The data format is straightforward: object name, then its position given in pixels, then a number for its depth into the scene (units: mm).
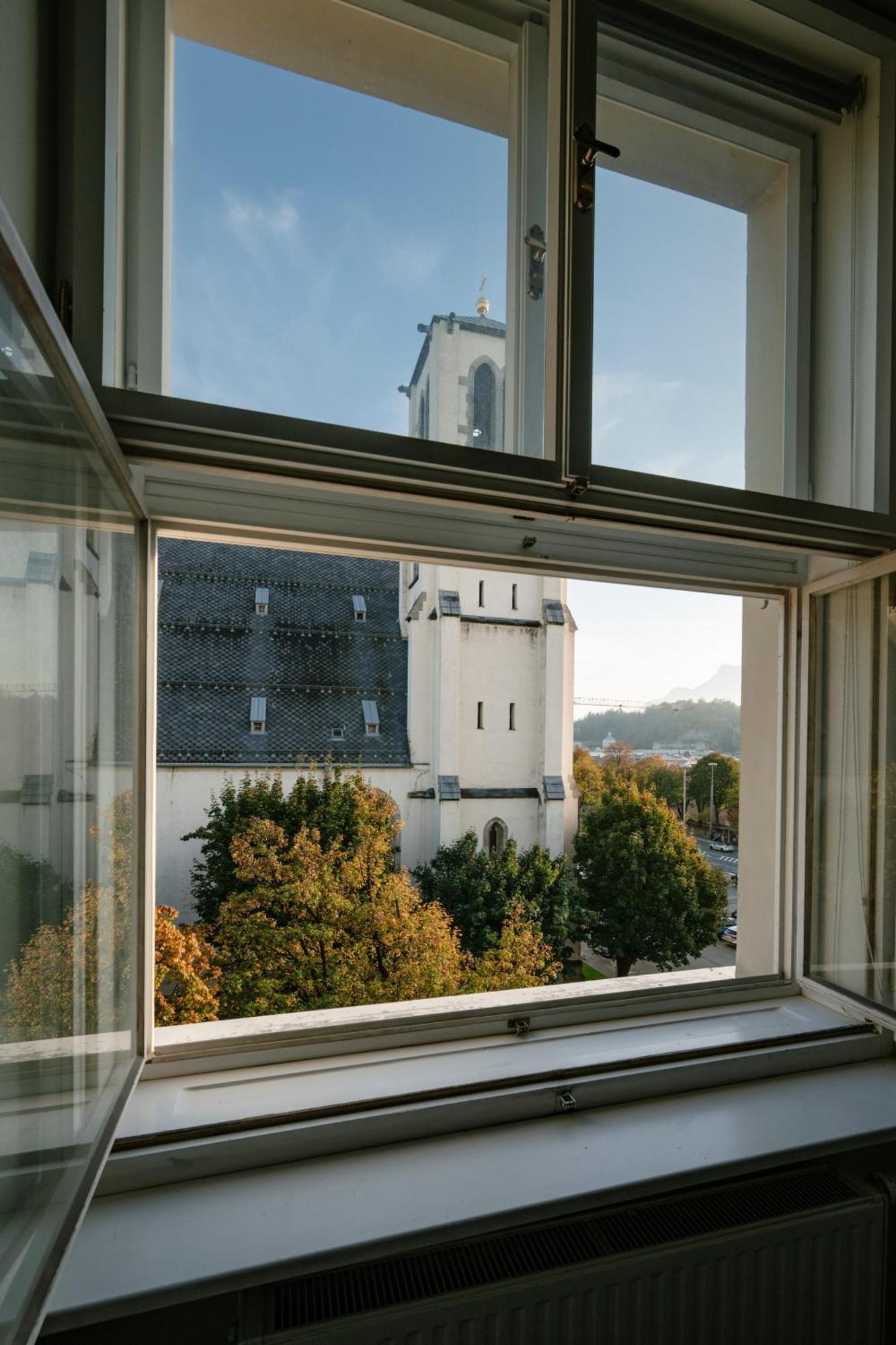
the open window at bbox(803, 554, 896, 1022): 1339
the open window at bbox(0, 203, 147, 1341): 465
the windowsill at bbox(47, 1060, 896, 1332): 789
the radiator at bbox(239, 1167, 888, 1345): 871
